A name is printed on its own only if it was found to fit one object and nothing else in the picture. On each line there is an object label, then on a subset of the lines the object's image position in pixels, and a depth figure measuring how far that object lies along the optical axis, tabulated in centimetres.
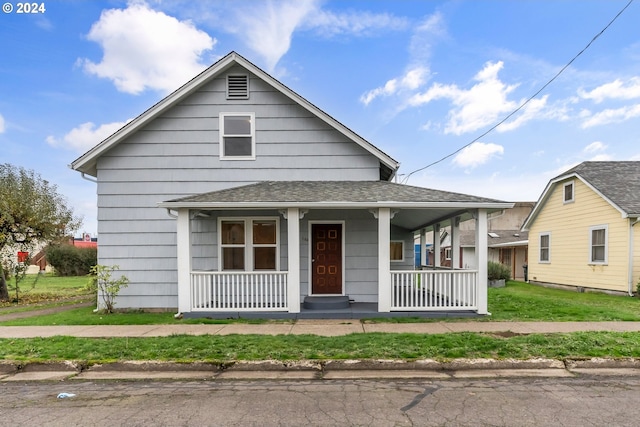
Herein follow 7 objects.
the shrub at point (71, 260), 2706
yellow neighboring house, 1320
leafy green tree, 1278
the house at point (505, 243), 2531
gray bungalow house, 978
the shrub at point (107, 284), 939
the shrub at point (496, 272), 1888
